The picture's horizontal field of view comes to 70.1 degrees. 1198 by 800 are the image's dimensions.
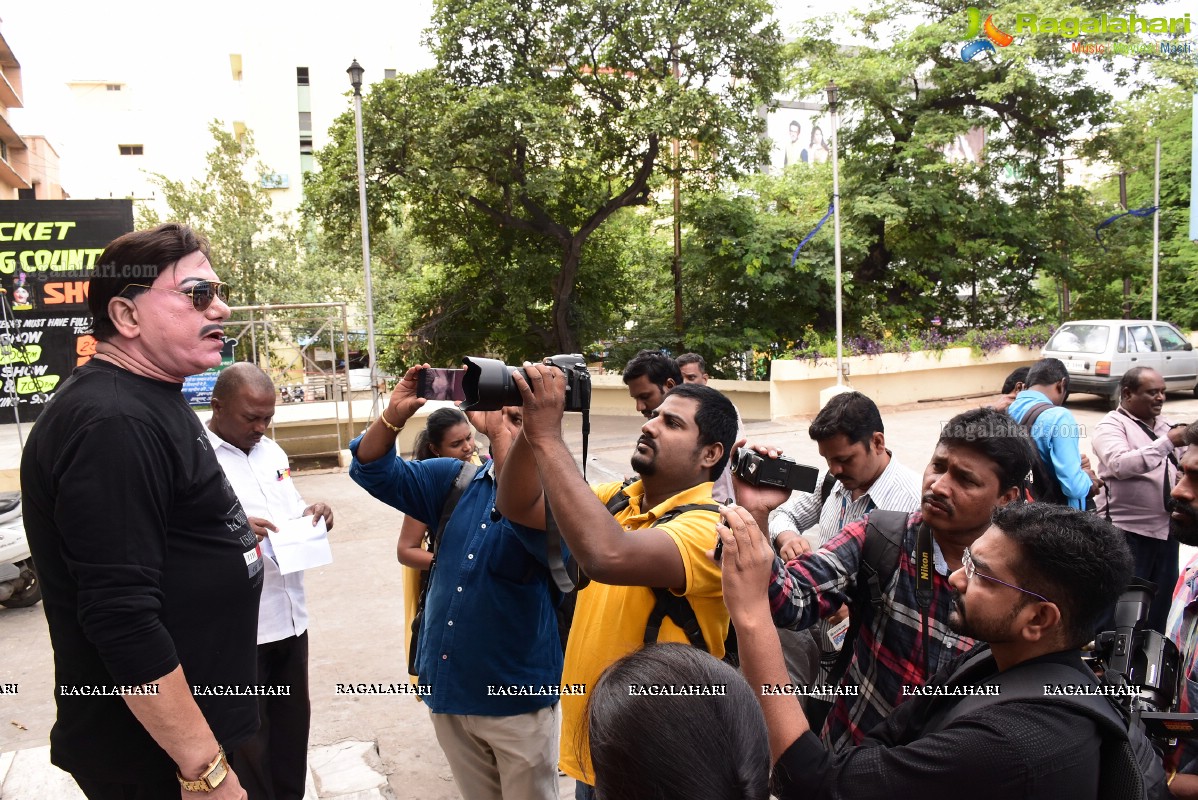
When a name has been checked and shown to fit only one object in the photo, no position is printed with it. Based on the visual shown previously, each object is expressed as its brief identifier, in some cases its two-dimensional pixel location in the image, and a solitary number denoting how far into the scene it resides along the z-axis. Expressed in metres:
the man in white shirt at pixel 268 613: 3.10
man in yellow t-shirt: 1.96
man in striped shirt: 3.29
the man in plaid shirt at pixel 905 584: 2.12
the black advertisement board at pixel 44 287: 11.36
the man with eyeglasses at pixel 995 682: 1.44
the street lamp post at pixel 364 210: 12.20
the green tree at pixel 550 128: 14.86
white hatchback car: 14.90
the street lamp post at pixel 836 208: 13.73
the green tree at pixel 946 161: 17.06
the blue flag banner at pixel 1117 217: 18.83
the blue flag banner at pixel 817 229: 15.14
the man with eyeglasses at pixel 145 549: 1.68
